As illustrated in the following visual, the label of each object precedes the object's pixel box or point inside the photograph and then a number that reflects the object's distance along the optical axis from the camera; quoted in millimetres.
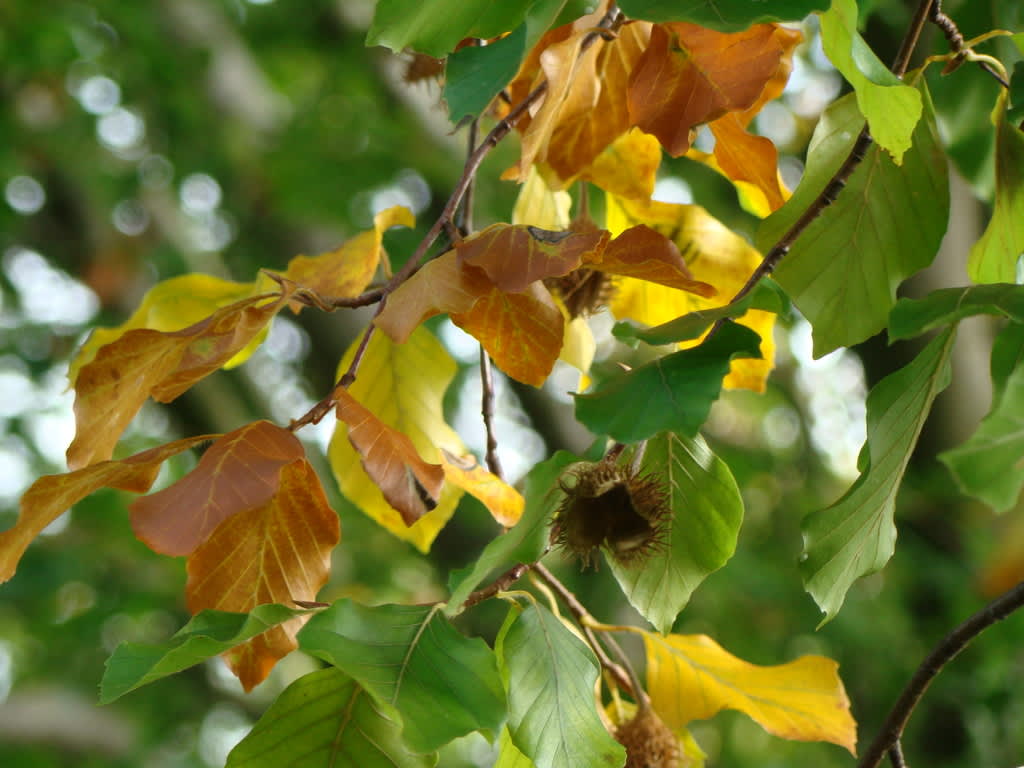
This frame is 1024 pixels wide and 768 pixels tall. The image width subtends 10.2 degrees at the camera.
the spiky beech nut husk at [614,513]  1560
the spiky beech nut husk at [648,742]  1638
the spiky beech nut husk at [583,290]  1650
